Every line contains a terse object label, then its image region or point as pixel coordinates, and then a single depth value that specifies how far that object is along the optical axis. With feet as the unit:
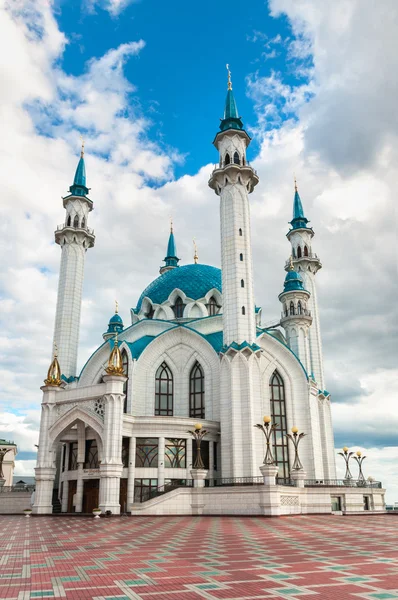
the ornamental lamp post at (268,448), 95.62
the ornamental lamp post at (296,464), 102.81
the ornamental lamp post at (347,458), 127.04
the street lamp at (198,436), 100.50
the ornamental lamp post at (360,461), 129.80
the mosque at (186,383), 109.19
